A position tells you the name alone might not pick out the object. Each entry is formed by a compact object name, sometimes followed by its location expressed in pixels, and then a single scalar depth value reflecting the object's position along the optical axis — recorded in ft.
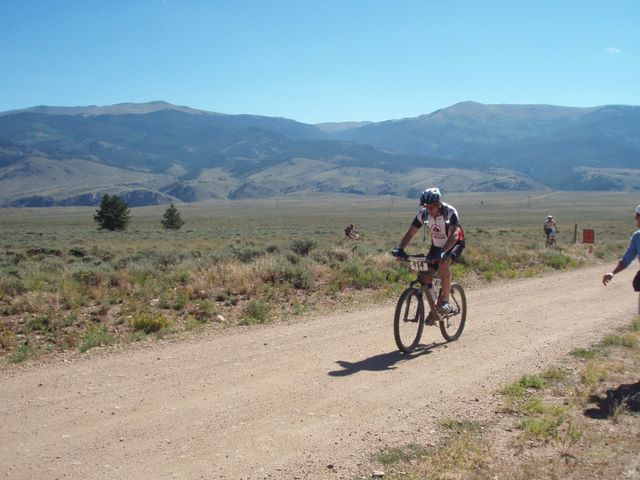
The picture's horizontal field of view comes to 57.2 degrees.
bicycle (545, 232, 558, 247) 80.69
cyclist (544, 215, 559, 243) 81.58
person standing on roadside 21.42
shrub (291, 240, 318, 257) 61.21
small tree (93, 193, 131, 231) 181.78
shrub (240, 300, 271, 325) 33.17
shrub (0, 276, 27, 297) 35.81
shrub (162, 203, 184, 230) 195.72
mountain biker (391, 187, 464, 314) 26.12
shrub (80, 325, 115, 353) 27.29
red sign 81.38
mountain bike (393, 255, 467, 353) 25.98
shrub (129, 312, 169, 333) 30.53
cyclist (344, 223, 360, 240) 96.90
